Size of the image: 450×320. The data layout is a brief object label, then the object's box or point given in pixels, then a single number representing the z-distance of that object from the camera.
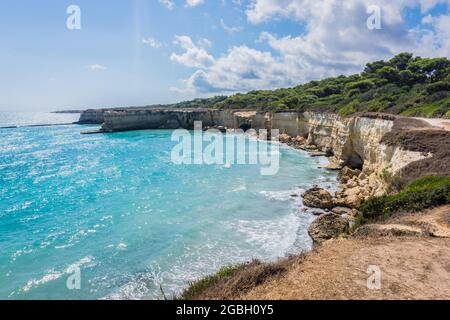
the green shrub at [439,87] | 37.56
